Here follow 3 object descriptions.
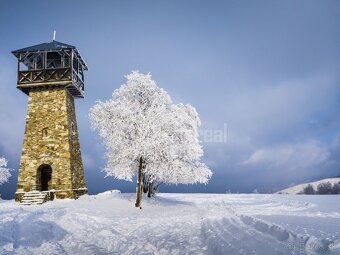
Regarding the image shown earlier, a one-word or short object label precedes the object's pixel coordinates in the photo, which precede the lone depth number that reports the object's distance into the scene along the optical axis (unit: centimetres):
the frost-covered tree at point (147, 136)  1939
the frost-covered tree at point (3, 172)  3116
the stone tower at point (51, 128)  2361
